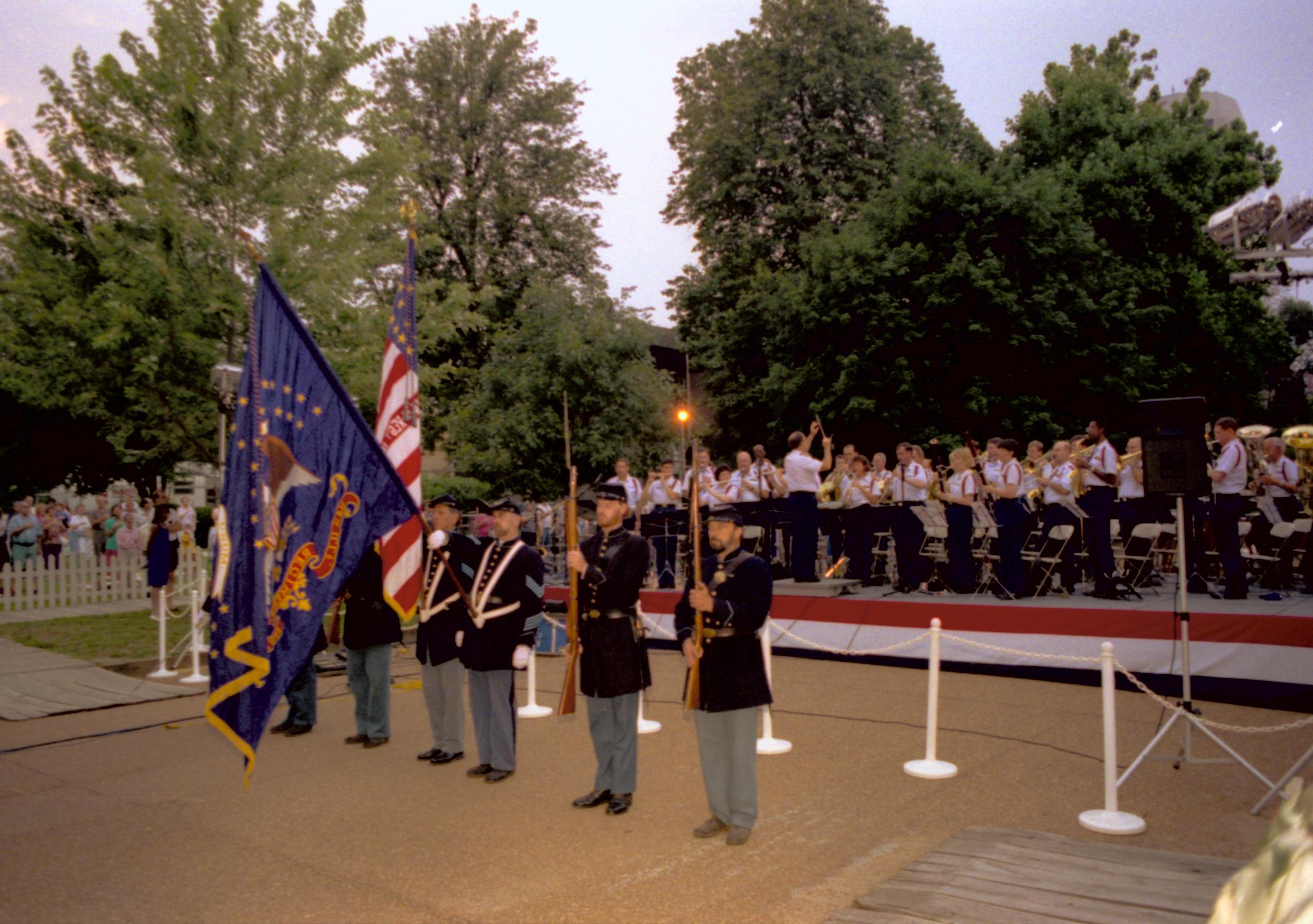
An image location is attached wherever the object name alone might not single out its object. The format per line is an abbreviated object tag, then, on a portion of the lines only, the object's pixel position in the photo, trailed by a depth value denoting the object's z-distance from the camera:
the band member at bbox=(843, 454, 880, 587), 15.01
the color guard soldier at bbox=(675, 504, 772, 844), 6.40
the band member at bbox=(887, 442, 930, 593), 14.34
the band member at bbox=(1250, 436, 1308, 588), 13.40
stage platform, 9.85
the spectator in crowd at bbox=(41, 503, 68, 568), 23.91
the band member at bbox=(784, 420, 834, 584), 14.63
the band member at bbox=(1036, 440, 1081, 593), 13.44
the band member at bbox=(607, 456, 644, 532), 17.11
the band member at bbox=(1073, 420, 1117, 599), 12.69
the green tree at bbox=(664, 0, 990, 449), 30.36
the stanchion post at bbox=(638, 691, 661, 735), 9.73
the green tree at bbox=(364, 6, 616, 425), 35.88
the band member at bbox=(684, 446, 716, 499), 14.86
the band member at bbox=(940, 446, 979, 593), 13.38
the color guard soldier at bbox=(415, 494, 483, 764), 8.63
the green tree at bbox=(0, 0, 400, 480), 15.23
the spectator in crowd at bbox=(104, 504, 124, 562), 23.22
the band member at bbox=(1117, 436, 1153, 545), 13.35
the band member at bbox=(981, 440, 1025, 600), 13.15
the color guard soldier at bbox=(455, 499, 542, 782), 8.00
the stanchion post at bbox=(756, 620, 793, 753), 8.73
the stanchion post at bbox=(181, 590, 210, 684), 12.79
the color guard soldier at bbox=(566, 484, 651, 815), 7.10
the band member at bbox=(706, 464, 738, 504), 16.89
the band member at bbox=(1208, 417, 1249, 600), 12.03
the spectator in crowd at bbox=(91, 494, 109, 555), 25.52
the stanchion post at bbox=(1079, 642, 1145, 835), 6.41
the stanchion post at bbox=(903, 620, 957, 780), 7.77
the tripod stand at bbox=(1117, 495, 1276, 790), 7.11
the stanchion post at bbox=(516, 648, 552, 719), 10.72
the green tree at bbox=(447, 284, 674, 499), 27.47
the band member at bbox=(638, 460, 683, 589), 17.59
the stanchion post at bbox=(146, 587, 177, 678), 12.89
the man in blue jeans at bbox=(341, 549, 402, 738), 9.30
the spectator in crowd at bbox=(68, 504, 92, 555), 24.94
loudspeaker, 7.85
